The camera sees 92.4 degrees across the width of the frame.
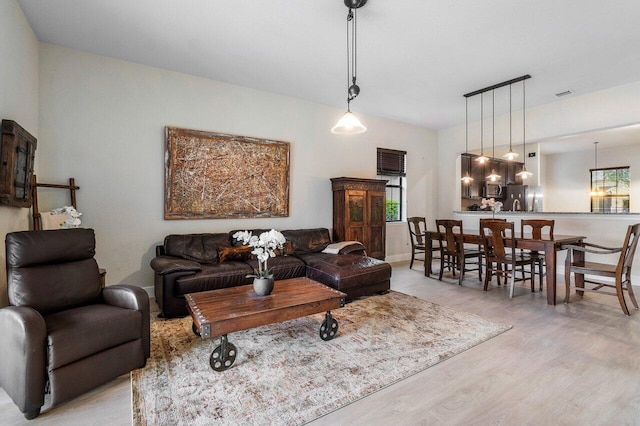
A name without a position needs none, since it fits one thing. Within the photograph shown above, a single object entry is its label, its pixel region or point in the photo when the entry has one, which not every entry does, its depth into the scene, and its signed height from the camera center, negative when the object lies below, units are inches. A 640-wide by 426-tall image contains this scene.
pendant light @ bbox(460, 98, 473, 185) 234.9 +67.4
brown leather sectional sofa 128.6 -27.2
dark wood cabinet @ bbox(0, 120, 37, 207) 95.7 +16.6
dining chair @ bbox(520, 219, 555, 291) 169.0 -12.2
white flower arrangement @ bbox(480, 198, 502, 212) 224.0 +5.9
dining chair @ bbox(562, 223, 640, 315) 133.0 -26.3
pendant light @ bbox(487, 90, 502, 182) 215.8 +69.9
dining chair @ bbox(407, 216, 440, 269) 226.4 -16.1
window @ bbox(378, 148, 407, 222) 257.3 +30.2
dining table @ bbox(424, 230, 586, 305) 147.4 -17.4
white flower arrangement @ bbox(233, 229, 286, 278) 106.7 -10.4
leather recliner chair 69.1 -27.8
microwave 316.8 +22.6
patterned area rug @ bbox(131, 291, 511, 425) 72.3 -45.7
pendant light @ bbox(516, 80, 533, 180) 198.2 +60.0
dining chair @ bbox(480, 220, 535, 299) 160.8 -20.8
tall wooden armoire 209.6 +0.3
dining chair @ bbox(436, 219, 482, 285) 187.6 -24.3
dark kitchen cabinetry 298.0 +40.7
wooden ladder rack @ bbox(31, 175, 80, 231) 125.3 +7.2
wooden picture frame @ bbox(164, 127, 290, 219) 165.3 +21.6
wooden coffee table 88.2 -29.8
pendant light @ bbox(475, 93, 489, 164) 230.4 +68.3
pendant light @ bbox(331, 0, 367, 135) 108.4 +73.0
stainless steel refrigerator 311.7 +14.2
